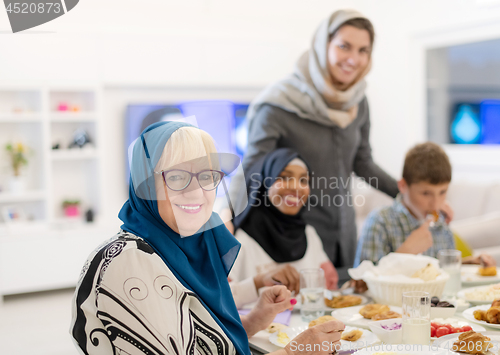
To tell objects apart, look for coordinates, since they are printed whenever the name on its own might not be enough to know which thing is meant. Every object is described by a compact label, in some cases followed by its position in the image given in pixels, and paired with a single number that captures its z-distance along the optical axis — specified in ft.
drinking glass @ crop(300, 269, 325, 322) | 4.43
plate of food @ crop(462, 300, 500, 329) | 4.01
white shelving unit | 13.23
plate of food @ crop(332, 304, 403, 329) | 4.11
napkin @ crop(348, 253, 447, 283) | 4.68
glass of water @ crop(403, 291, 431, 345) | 3.52
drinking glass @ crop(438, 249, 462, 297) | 5.12
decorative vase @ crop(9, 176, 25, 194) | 13.62
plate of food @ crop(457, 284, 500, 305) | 4.65
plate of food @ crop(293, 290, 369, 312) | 4.67
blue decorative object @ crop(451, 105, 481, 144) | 14.46
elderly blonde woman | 2.99
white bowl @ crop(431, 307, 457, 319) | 4.16
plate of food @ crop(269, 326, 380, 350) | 3.68
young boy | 5.76
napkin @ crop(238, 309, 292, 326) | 4.36
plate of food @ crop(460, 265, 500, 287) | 5.40
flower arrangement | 13.53
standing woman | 6.34
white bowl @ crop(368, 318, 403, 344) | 3.72
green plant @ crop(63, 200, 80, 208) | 14.34
